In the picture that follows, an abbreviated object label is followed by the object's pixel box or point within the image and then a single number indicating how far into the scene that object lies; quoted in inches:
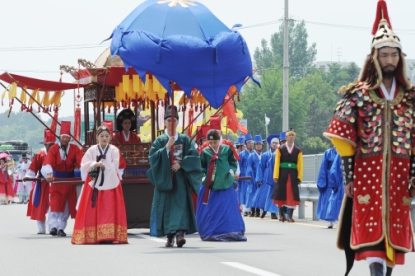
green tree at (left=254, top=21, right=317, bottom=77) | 5733.3
